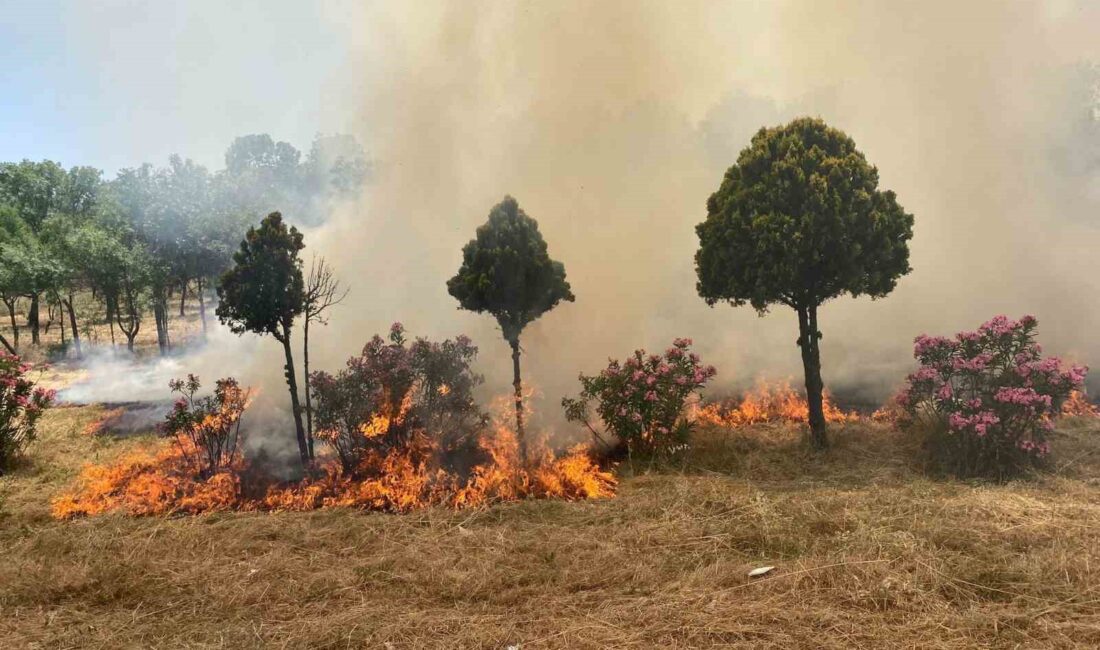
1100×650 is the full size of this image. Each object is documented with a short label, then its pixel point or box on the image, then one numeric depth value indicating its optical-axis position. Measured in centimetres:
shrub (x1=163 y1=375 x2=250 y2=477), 1167
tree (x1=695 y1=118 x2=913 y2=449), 1151
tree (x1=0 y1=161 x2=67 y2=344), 3467
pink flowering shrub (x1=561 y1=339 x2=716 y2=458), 1203
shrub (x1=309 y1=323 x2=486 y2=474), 1170
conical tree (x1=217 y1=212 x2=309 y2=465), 1151
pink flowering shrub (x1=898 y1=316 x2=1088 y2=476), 1023
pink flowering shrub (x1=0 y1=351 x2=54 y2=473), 1282
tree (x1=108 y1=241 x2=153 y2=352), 2606
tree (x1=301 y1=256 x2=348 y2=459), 1181
